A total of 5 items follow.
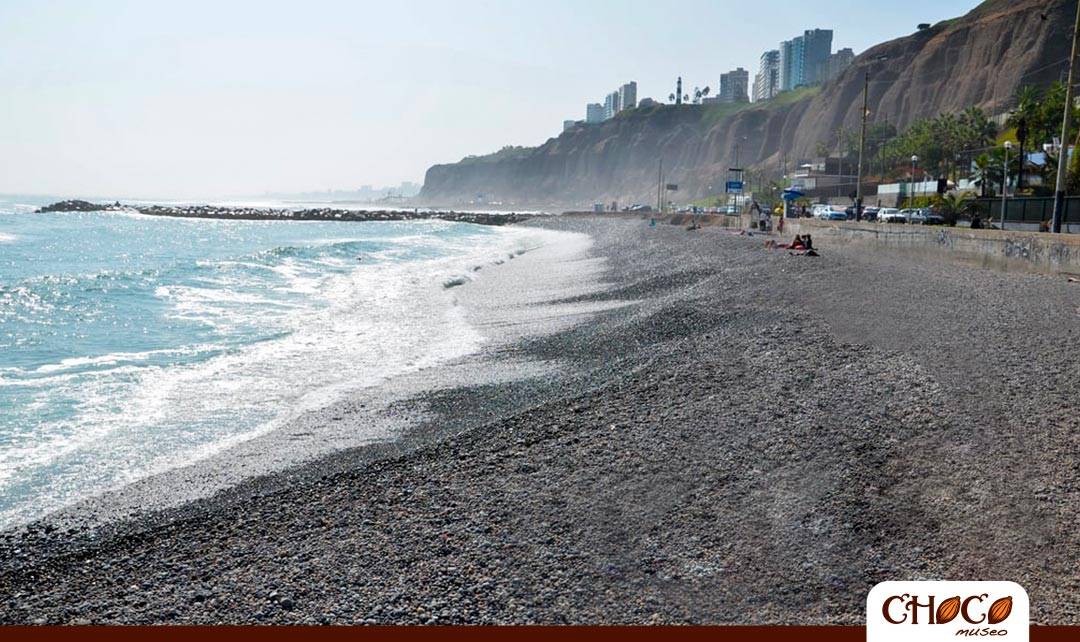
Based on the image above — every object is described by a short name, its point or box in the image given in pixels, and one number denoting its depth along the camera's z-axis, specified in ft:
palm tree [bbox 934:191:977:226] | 155.94
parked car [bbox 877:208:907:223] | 156.89
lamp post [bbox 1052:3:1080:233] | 71.87
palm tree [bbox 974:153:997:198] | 193.49
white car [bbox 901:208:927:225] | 154.20
